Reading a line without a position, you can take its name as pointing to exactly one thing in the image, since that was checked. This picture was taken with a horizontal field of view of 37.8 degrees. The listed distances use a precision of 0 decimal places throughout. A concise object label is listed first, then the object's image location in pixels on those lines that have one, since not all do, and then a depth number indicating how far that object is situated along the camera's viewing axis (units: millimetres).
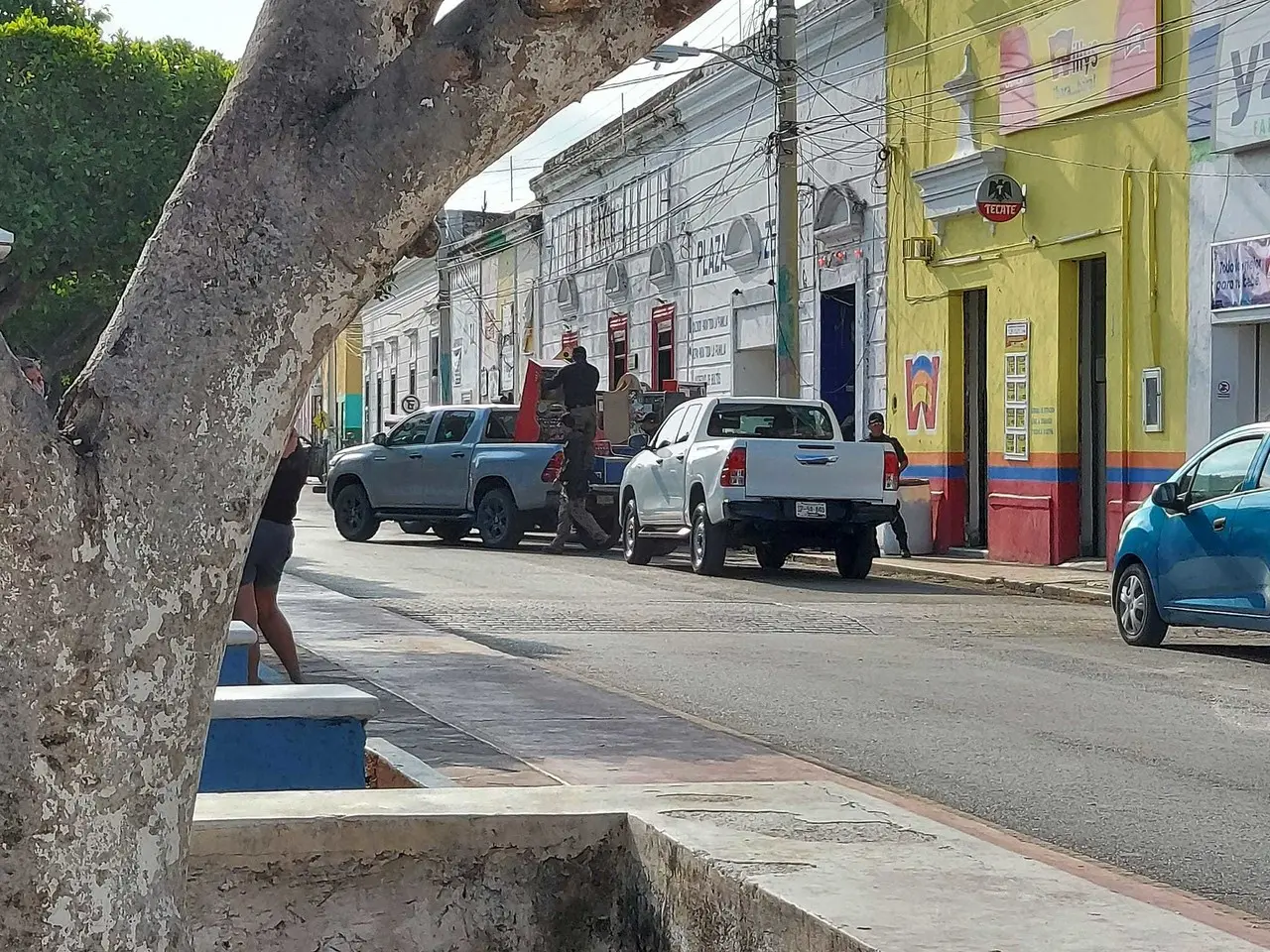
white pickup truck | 18672
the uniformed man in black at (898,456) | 22080
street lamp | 25097
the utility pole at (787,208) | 23438
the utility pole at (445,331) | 50438
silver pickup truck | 23141
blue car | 12180
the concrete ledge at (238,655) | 7770
